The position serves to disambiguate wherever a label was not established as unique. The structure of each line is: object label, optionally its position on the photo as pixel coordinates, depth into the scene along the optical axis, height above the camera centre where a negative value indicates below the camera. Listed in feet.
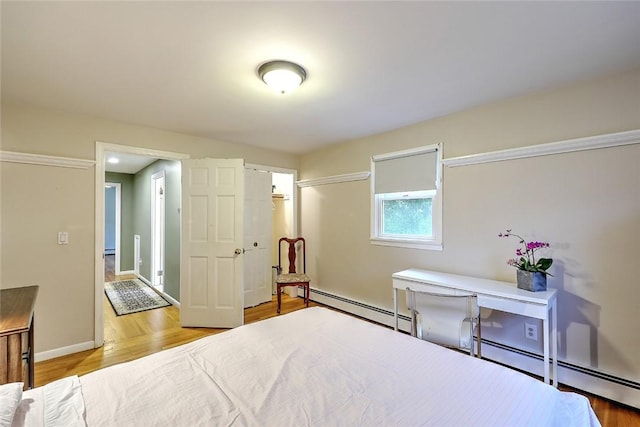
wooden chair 12.44 -2.63
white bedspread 3.18 -2.24
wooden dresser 4.34 -1.94
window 9.62 +0.65
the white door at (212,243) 10.87 -1.00
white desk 6.39 -1.98
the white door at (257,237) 13.61 -0.98
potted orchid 6.88 -1.29
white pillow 2.65 -1.87
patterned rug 12.84 -4.03
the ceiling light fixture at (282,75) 6.12 +3.15
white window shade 9.70 +1.63
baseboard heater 6.31 -3.89
